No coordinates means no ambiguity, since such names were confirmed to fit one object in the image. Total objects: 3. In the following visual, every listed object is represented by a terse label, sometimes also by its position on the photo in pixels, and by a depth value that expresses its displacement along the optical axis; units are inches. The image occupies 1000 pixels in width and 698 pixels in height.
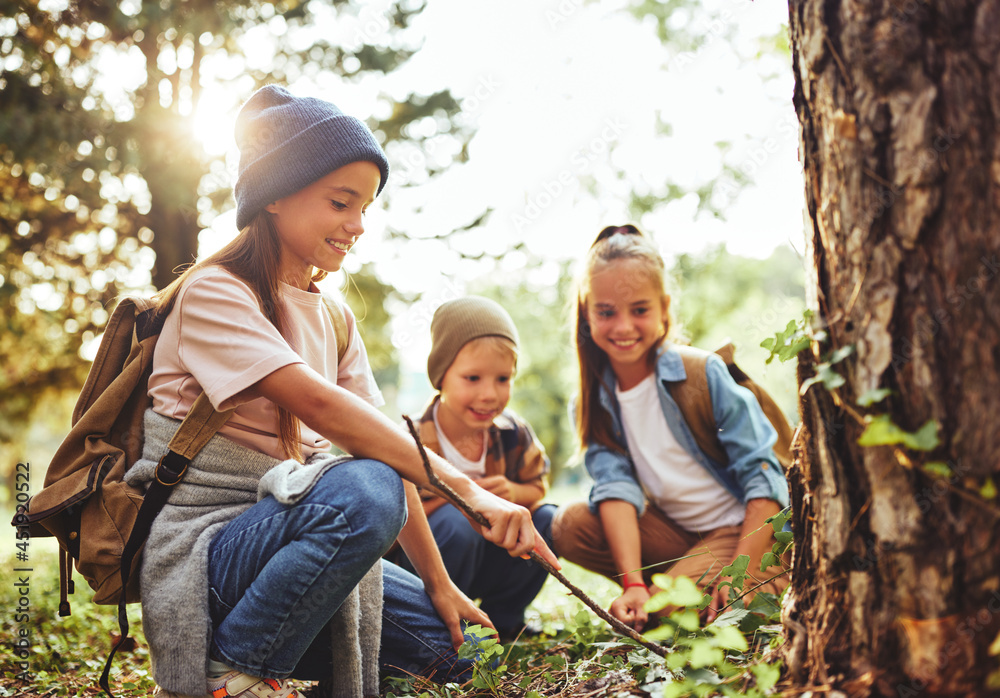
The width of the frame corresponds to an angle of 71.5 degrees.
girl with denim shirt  115.2
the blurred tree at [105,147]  257.1
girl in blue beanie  68.9
